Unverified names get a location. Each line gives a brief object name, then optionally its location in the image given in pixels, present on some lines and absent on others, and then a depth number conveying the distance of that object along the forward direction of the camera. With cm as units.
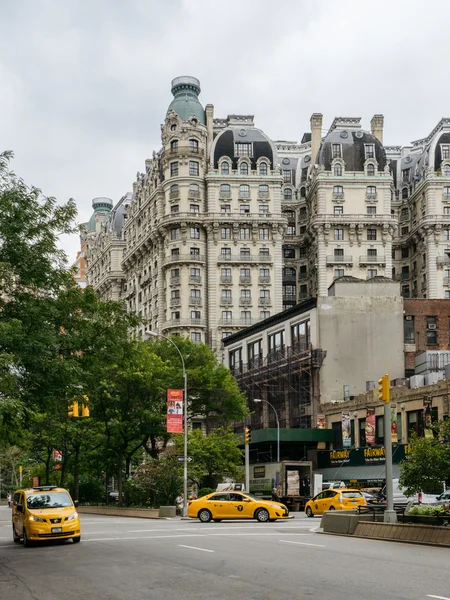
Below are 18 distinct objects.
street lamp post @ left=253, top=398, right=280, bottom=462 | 7112
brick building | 7825
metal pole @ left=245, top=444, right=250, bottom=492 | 6112
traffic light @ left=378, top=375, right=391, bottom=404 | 2886
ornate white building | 11875
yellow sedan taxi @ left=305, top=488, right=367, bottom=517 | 4228
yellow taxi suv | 2728
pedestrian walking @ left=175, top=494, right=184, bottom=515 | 5244
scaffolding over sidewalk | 7784
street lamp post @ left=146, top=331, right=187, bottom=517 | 4718
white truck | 5790
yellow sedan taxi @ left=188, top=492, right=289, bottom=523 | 4000
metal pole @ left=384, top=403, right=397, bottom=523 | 2830
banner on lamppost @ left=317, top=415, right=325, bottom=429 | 7512
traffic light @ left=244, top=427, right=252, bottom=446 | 5978
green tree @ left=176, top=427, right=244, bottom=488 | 5894
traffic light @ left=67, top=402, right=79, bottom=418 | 3990
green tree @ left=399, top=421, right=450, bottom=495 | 2659
